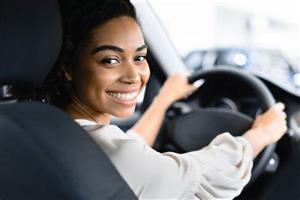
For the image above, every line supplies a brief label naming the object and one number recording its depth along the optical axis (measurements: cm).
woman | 112
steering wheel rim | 152
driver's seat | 97
